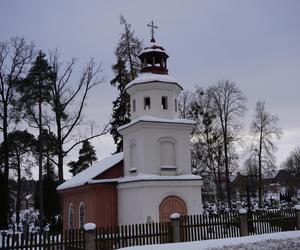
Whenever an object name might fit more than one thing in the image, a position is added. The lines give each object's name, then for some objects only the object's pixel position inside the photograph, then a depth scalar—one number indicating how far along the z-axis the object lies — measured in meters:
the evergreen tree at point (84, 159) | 44.38
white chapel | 19.23
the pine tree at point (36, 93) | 30.78
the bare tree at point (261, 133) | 36.28
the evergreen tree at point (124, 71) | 33.38
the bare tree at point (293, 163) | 72.01
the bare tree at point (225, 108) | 34.88
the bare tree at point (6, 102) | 31.09
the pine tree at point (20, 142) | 32.28
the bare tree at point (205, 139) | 35.72
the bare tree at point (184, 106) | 36.16
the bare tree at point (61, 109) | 31.41
